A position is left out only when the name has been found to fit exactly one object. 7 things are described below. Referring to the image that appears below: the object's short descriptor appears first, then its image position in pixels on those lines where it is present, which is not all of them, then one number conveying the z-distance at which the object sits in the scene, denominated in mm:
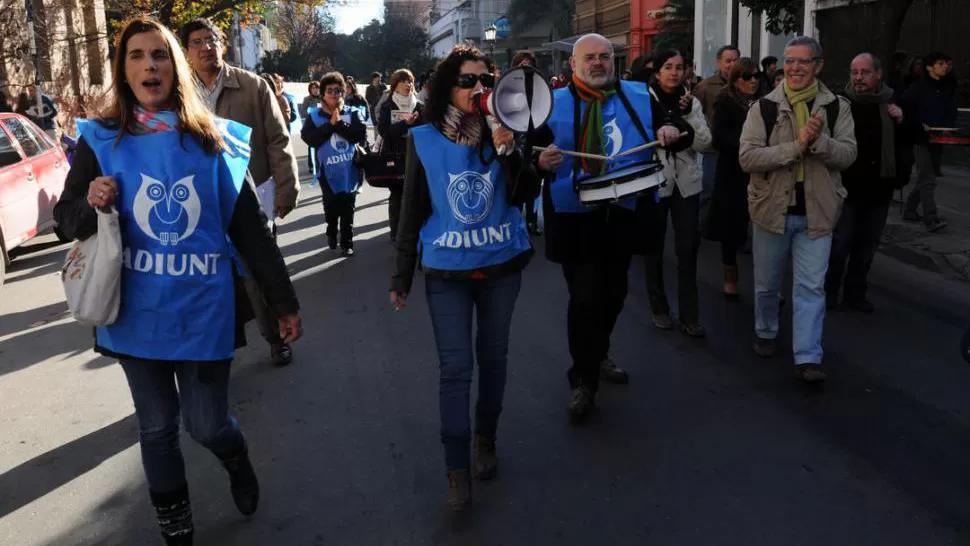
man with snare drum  4578
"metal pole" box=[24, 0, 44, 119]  15492
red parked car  9664
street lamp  33250
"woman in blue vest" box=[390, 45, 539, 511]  3773
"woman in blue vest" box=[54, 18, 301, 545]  3139
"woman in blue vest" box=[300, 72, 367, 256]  9797
